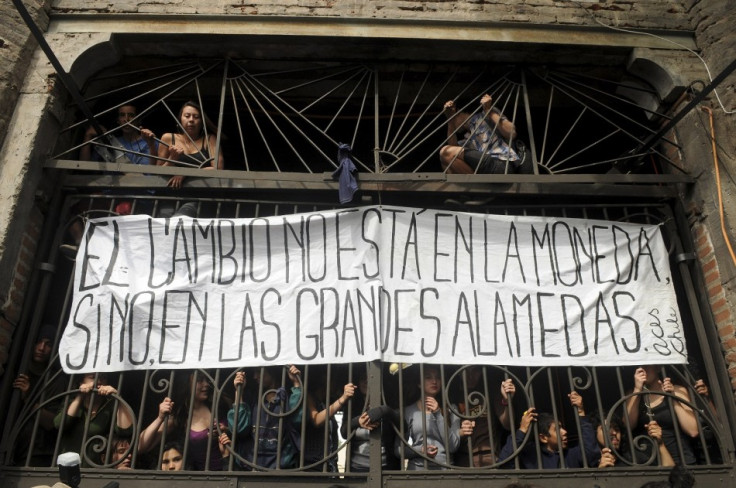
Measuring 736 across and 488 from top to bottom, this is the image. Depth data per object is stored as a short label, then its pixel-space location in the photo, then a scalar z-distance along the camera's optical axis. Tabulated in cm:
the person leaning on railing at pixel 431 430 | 387
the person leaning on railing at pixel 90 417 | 397
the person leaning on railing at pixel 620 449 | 390
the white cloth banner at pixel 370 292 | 407
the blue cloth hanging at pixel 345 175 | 436
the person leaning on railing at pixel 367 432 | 386
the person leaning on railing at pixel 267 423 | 392
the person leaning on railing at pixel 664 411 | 400
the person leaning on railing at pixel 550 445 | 393
